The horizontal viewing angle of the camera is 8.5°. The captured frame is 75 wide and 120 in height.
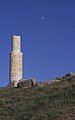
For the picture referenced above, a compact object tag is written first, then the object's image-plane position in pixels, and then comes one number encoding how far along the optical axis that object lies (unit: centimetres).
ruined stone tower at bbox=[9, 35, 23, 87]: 7462
